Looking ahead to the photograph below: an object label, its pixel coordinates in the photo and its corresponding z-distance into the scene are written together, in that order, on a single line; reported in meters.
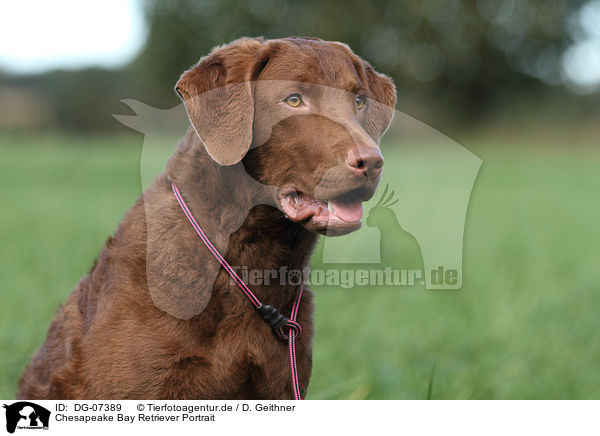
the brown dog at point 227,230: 2.24
